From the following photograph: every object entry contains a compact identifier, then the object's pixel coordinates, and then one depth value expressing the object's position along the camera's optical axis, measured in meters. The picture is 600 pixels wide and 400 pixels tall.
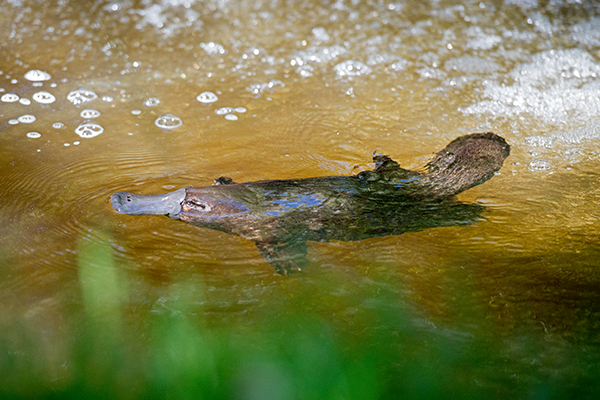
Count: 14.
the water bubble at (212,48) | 8.74
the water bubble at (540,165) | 6.20
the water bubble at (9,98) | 7.05
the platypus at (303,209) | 4.86
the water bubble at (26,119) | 6.61
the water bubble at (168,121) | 6.81
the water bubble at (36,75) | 7.63
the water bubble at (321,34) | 9.14
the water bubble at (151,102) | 7.29
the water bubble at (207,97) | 7.46
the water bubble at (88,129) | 6.49
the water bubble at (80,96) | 7.22
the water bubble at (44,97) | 7.15
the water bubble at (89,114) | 6.91
